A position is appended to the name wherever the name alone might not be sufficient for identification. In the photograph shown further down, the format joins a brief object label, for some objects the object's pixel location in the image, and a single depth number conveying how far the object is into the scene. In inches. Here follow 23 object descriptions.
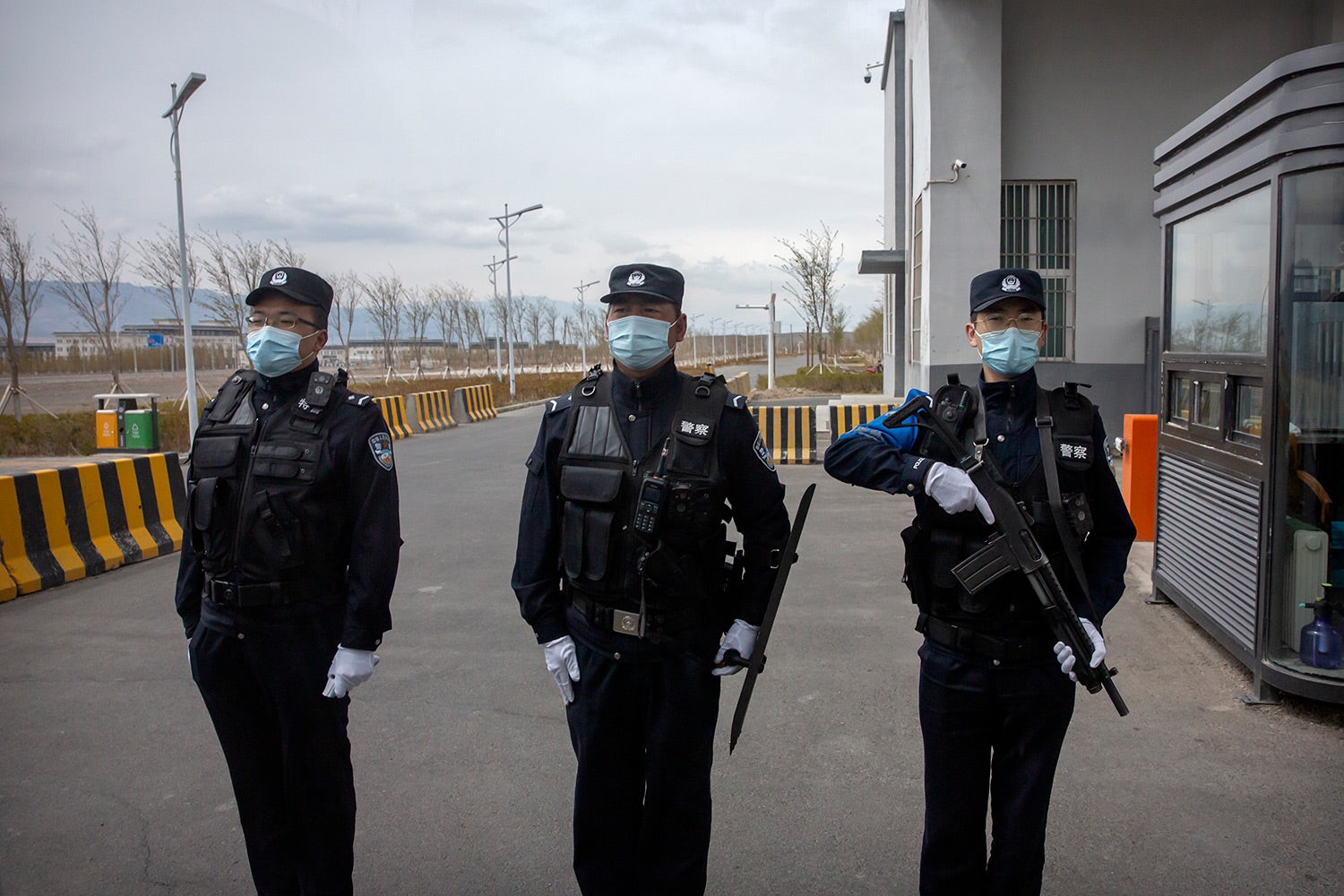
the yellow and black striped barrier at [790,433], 562.9
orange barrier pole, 312.7
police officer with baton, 103.5
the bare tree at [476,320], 2352.4
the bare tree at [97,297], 924.6
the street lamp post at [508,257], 1309.1
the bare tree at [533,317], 2970.0
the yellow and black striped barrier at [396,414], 751.7
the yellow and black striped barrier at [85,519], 271.7
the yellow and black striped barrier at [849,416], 546.0
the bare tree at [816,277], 1429.6
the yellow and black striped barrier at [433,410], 815.1
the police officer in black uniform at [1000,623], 101.0
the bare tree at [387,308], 1770.4
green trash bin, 552.7
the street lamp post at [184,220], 544.1
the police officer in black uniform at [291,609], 108.3
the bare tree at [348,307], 1483.8
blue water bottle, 172.7
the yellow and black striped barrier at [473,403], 912.3
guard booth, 170.4
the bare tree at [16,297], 722.2
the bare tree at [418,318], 1949.9
